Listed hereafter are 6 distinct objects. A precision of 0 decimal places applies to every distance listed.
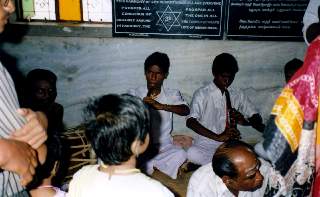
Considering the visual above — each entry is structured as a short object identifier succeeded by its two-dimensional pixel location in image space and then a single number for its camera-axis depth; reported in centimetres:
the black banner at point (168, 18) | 550
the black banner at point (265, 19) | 548
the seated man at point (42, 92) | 505
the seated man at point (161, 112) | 519
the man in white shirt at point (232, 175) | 310
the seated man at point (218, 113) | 526
